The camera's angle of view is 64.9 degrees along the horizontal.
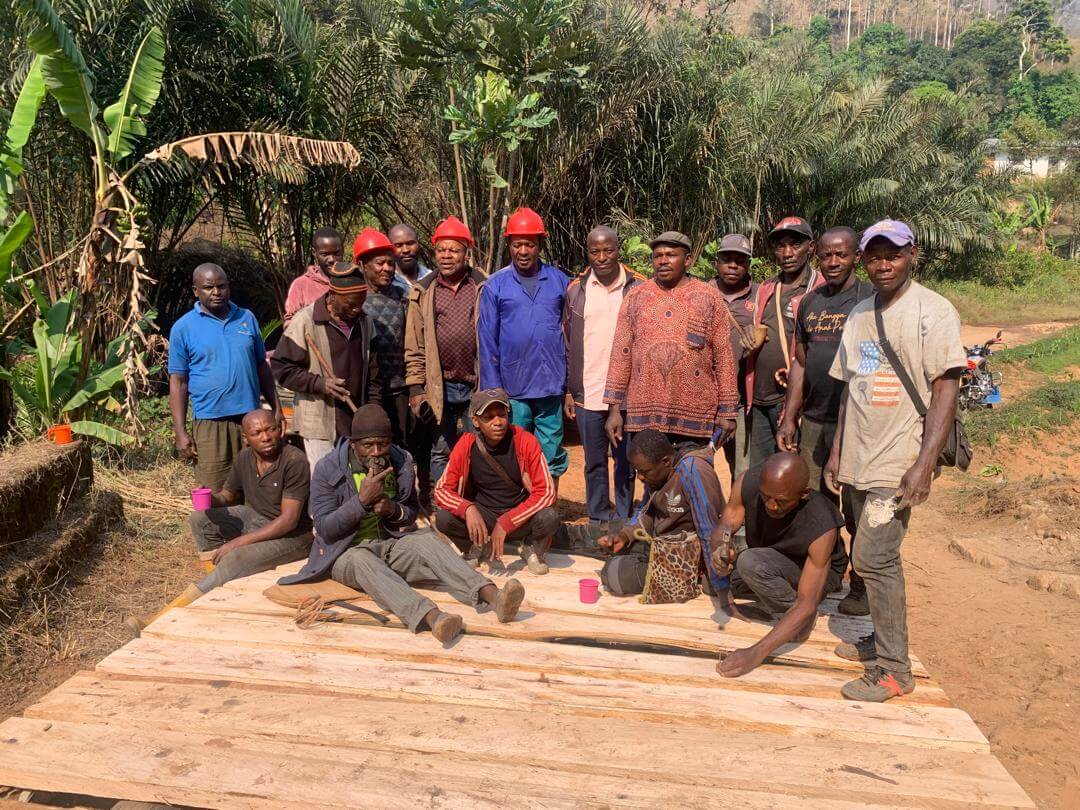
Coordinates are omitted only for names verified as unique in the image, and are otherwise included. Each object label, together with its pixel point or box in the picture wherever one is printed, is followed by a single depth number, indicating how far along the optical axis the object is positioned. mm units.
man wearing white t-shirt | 3244
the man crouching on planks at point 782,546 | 3588
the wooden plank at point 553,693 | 3201
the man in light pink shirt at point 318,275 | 5738
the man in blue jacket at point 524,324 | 5168
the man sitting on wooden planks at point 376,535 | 4160
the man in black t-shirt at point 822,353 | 4340
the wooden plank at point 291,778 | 2799
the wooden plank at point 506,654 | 3531
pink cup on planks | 4234
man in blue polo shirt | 5090
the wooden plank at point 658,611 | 3953
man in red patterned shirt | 4711
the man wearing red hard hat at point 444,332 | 5281
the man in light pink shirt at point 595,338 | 5152
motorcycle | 10531
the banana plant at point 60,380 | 6238
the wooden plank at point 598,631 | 3770
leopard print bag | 4234
